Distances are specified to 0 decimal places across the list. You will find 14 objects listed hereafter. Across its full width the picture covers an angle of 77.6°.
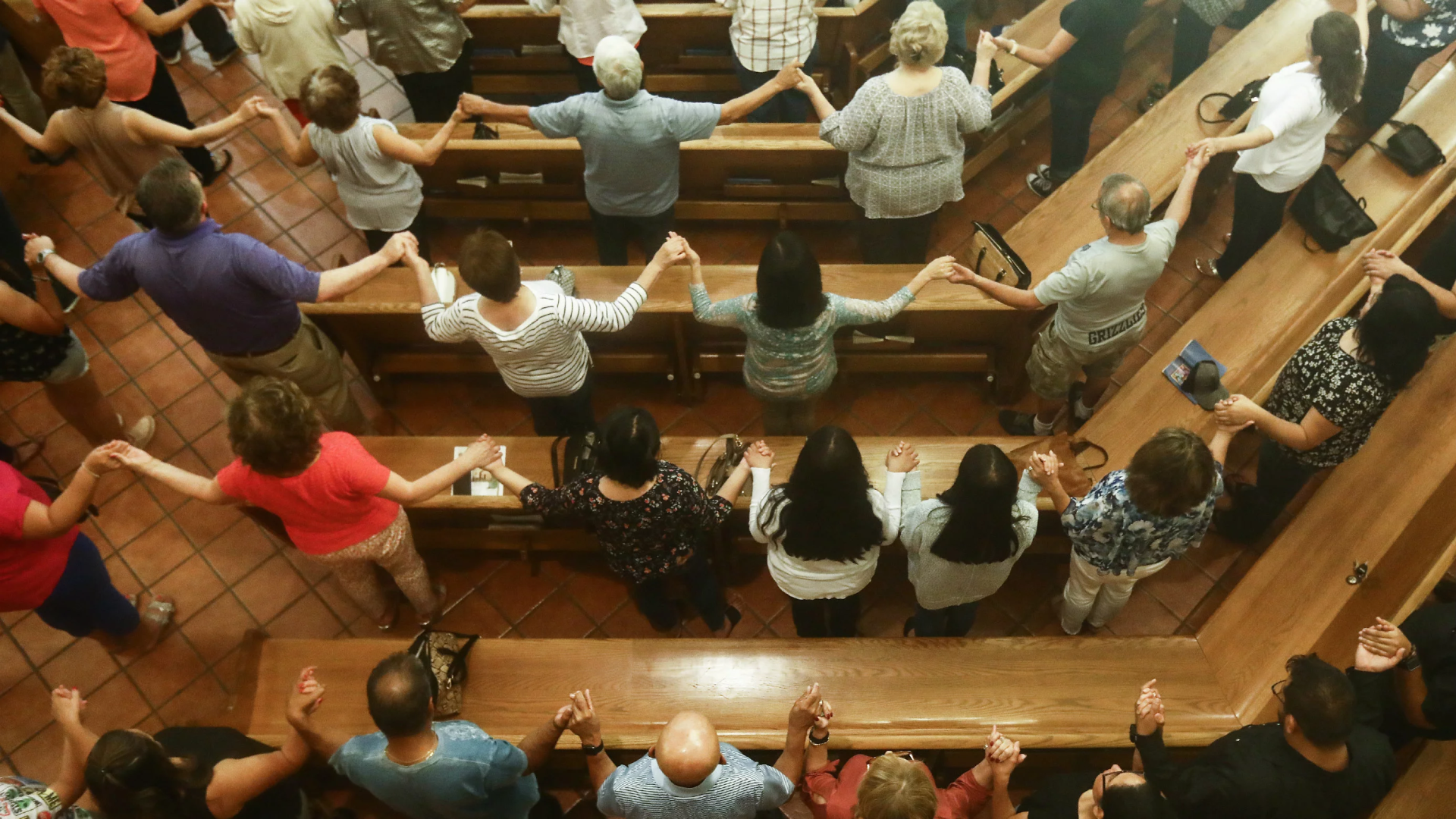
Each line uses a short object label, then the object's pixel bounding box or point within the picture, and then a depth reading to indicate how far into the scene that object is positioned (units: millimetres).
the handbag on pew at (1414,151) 4086
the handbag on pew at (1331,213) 3889
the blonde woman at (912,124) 3367
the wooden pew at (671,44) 4953
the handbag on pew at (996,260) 3711
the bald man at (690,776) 2260
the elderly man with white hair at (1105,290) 3144
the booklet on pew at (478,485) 3582
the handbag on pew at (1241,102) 4270
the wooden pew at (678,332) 3912
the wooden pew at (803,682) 3082
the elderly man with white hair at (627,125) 3523
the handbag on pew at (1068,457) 3254
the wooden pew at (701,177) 4297
